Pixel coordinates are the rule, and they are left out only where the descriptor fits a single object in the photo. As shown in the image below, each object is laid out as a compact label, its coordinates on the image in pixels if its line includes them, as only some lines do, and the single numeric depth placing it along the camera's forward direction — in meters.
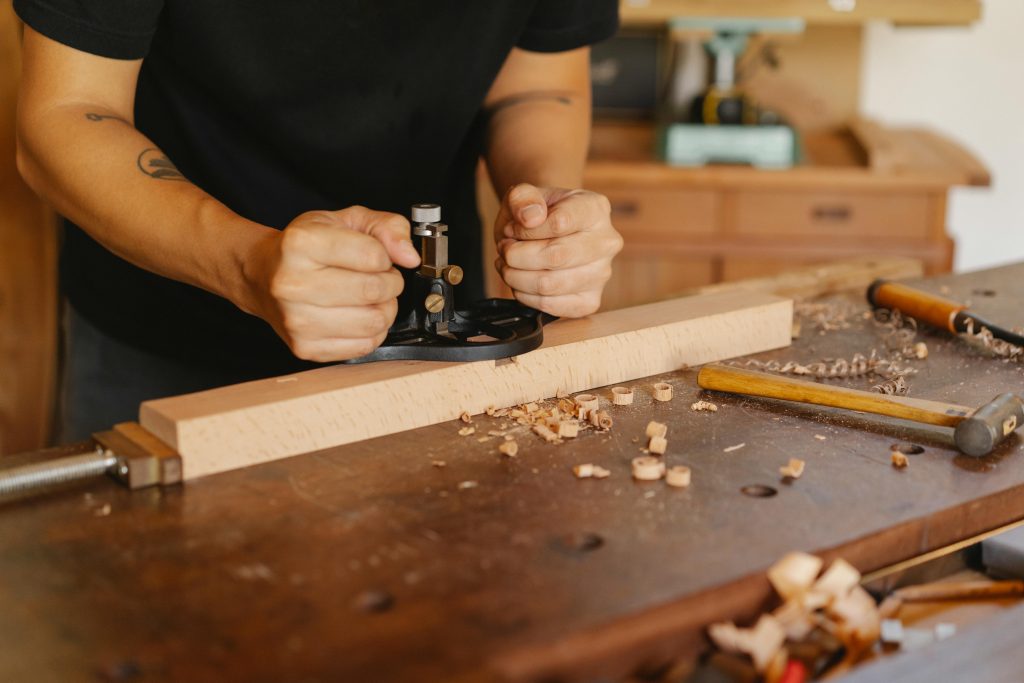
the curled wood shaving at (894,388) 1.22
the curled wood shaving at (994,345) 1.37
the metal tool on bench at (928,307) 1.41
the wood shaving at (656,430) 1.08
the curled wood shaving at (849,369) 1.29
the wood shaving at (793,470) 0.99
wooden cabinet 3.12
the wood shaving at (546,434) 1.09
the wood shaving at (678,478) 0.97
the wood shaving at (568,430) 1.10
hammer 1.04
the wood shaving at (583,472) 1.00
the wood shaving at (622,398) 1.20
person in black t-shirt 1.11
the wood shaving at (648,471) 0.99
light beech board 1.02
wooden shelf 3.20
